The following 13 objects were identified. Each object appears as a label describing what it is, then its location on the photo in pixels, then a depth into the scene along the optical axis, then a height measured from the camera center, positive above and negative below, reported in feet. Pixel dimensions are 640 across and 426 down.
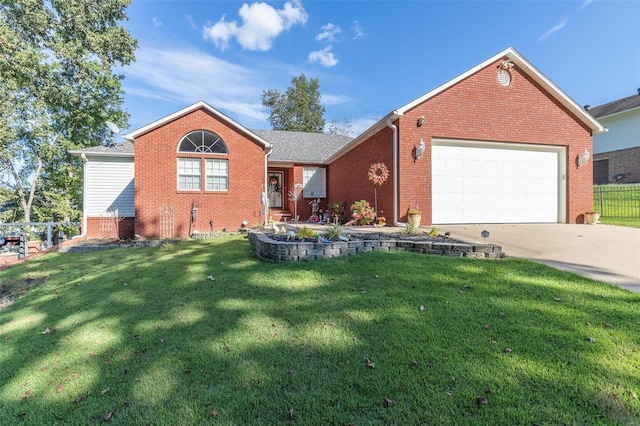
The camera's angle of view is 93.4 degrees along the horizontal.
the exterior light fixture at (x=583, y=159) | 34.35 +5.93
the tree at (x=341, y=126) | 119.14 +33.80
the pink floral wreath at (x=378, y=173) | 31.35 +4.01
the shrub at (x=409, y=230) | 24.29 -1.56
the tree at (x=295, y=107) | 104.22 +36.33
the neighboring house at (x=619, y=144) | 60.90 +14.33
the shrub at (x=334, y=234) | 21.16 -1.62
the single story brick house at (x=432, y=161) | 31.27 +5.73
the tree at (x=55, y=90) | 53.83 +23.23
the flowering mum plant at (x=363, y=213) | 33.55 -0.28
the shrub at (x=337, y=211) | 43.55 +0.01
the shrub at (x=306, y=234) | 20.98 -1.61
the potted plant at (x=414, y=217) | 29.22 -0.63
